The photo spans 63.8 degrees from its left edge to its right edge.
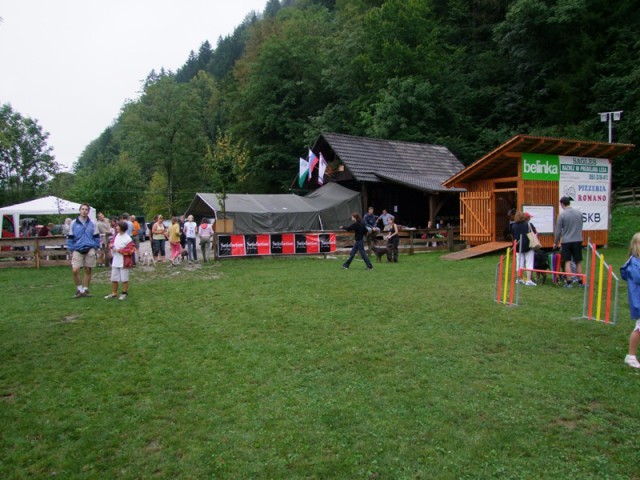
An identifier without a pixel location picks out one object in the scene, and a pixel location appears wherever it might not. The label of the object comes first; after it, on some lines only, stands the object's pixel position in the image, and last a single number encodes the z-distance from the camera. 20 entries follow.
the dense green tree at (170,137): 59.19
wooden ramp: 17.19
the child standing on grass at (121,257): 9.95
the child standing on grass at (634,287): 5.57
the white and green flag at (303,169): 27.05
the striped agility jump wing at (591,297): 6.87
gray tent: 22.97
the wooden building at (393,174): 24.80
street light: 22.10
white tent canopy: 24.45
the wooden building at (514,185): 17.08
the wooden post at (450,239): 20.69
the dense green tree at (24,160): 56.28
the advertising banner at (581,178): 17.34
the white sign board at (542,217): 17.20
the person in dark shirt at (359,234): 14.44
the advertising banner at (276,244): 18.19
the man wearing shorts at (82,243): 10.31
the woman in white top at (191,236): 17.45
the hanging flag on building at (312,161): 26.45
